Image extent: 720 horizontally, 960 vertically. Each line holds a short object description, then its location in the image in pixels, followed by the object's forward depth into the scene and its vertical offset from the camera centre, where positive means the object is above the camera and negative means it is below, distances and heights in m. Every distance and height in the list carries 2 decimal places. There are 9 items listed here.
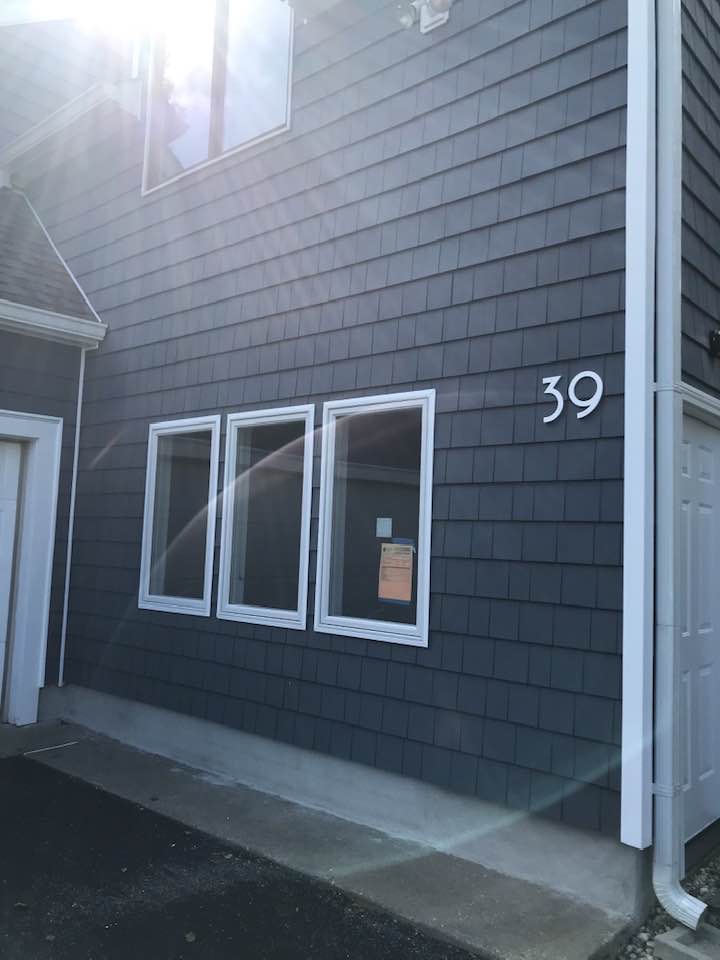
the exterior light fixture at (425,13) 4.83 +3.26
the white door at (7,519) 6.88 +0.22
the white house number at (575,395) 3.97 +0.84
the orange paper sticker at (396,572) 4.80 -0.08
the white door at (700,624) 4.11 -0.28
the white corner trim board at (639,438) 3.64 +0.60
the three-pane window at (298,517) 4.84 +0.26
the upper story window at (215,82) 6.02 +3.70
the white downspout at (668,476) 3.60 +0.43
